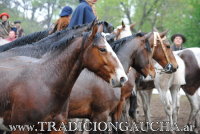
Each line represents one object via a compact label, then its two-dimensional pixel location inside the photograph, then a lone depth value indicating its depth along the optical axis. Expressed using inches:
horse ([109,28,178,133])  653.9
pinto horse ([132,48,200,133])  841.5
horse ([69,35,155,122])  546.6
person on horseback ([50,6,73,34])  613.0
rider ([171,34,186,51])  1051.3
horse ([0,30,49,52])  556.4
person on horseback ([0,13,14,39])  868.6
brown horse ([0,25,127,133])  393.4
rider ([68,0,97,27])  581.9
